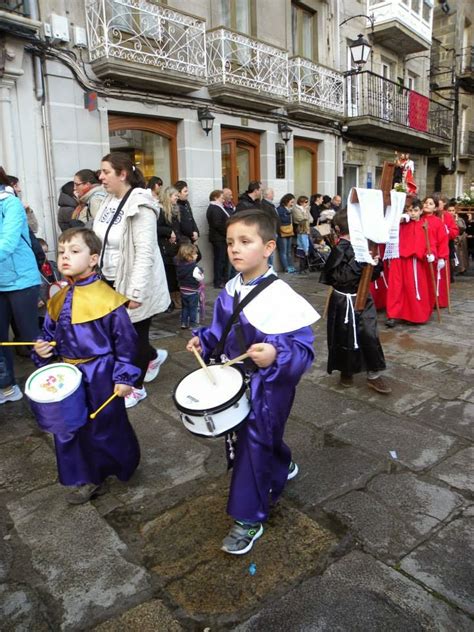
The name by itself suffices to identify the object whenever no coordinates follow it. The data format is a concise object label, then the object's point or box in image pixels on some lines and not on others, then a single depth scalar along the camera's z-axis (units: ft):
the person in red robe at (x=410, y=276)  22.27
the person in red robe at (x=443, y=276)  25.28
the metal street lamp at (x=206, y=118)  32.42
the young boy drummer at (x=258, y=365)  7.65
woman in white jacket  11.58
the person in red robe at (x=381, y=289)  24.66
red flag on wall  55.49
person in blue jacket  12.40
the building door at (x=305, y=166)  44.11
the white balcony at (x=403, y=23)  48.65
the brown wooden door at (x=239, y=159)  36.91
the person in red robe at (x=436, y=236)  23.04
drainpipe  24.35
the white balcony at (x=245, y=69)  32.89
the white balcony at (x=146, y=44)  26.27
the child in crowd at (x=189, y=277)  21.16
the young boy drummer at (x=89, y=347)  8.88
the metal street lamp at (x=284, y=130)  39.27
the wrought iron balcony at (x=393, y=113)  47.12
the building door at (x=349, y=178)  50.29
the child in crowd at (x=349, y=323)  14.42
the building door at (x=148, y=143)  29.81
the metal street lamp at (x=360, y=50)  41.57
